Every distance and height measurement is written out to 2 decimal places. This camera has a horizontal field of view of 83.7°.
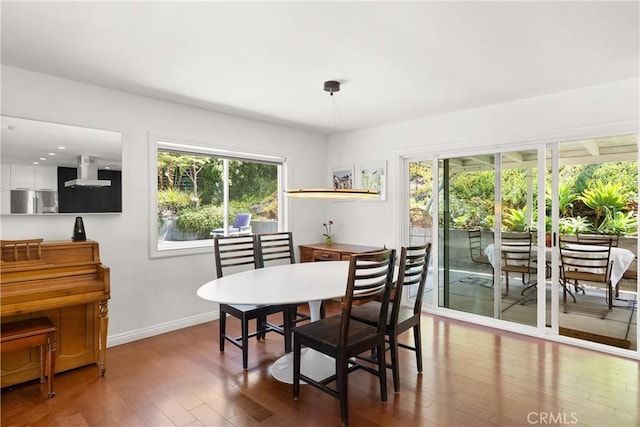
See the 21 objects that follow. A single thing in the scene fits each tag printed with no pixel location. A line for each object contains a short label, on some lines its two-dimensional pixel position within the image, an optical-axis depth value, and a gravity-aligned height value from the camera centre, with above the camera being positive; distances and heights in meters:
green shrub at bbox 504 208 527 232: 3.70 -0.10
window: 3.78 +0.19
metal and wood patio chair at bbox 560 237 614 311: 4.30 -0.67
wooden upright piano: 2.42 -0.59
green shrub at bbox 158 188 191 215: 3.79 +0.11
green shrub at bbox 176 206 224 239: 4.00 -0.11
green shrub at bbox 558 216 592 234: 5.68 -0.25
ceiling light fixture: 2.80 +0.14
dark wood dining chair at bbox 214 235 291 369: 2.80 -0.82
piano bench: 2.29 -0.83
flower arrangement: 5.22 -0.29
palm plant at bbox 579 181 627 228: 5.39 +0.16
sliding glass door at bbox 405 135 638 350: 3.54 -0.35
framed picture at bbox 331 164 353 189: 5.08 +0.49
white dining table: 2.24 -0.54
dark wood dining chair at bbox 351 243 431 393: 2.44 -0.77
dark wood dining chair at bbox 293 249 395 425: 2.11 -0.80
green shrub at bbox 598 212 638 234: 5.32 -0.22
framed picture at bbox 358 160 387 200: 4.70 +0.46
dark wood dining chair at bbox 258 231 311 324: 3.42 -0.49
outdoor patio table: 4.38 -0.66
